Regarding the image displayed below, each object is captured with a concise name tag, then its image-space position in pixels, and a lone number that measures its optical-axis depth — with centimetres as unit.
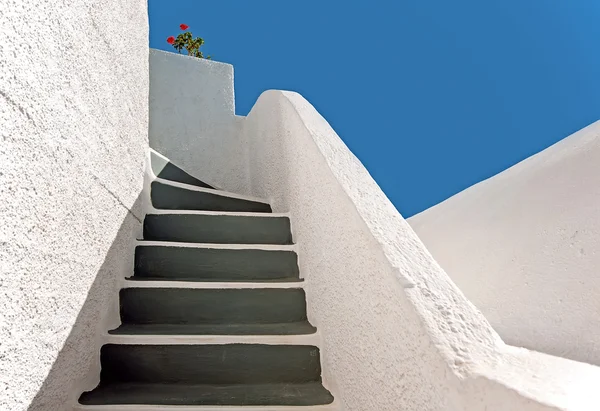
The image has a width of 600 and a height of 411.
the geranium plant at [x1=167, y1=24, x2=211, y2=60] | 425
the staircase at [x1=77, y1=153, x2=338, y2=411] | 130
